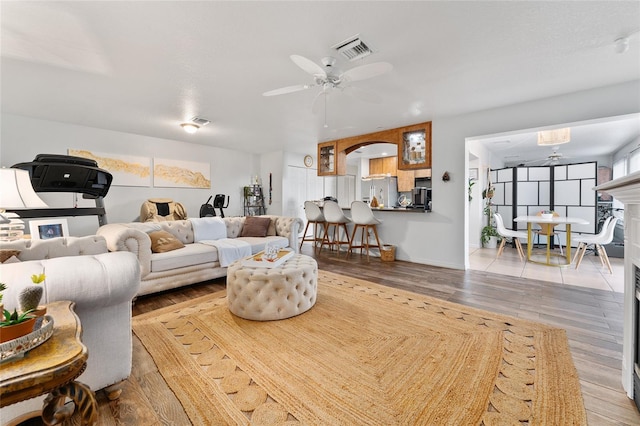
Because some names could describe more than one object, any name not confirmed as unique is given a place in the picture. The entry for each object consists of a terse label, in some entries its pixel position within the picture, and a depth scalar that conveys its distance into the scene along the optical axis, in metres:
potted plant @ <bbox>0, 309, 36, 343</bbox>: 0.77
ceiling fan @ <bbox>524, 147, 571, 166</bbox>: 6.96
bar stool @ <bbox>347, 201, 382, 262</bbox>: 4.82
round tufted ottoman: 2.30
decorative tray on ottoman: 2.52
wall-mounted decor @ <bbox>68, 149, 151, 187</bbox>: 5.22
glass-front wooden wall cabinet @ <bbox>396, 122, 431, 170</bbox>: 4.57
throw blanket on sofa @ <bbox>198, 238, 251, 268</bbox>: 3.51
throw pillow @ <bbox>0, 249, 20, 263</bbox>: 1.49
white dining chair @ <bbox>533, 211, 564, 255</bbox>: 4.60
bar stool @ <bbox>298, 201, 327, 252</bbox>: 5.60
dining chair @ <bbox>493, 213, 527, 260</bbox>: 4.84
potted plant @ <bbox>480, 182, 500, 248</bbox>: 6.08
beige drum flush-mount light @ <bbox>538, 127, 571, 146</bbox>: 4.57
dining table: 4.33
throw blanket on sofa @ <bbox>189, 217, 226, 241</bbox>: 3.99
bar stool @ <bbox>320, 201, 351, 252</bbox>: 5.18
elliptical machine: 6.27
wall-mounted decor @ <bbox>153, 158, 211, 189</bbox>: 6.12
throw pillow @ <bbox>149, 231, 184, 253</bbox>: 3.20
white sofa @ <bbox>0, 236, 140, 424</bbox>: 1.19
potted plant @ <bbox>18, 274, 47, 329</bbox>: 0.90
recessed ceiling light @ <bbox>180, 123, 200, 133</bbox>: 4.72
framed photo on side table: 3.23
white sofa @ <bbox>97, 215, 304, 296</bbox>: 2.76
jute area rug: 1.35
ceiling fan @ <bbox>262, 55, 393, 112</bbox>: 2.19
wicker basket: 4.79
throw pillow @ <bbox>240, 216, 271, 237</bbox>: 4.43
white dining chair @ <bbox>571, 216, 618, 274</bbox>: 4.07
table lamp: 1.67
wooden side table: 0.69
